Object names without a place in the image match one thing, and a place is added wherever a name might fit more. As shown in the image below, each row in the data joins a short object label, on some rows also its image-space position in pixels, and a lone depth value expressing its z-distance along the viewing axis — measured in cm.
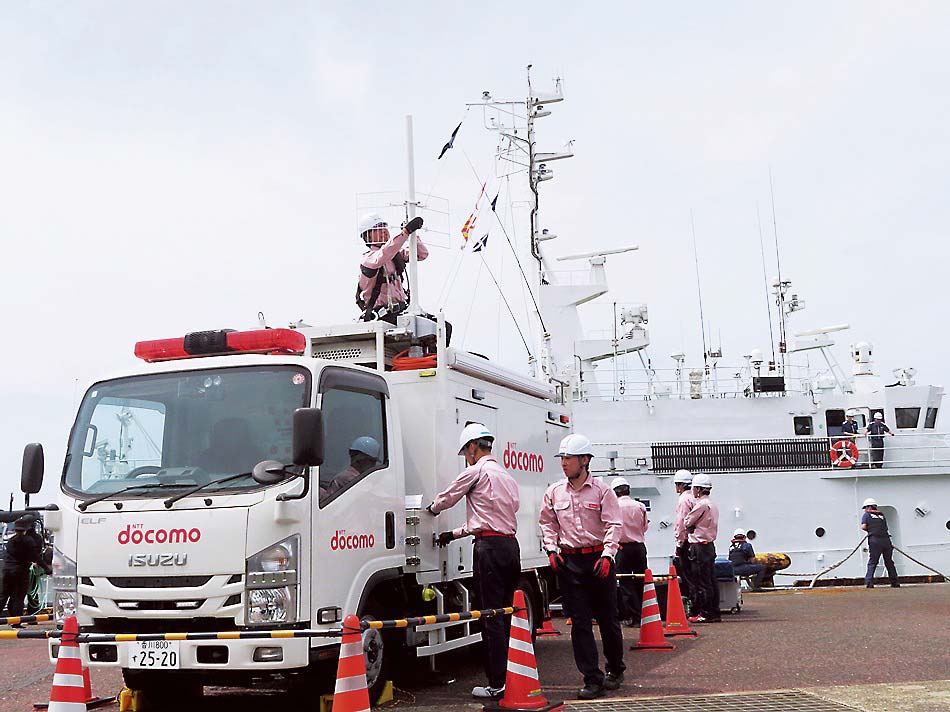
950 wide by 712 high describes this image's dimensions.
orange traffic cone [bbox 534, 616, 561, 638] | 1234
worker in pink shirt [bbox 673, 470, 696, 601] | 1382
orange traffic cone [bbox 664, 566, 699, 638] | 1230
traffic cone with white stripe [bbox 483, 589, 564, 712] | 724
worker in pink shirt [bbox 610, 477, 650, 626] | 1345
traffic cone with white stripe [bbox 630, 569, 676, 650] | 1096
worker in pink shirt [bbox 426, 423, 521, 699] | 801
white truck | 673
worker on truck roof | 975
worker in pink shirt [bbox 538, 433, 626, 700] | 817
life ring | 2316
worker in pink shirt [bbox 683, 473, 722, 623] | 1356
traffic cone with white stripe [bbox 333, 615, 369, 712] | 623
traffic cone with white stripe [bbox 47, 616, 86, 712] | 619
